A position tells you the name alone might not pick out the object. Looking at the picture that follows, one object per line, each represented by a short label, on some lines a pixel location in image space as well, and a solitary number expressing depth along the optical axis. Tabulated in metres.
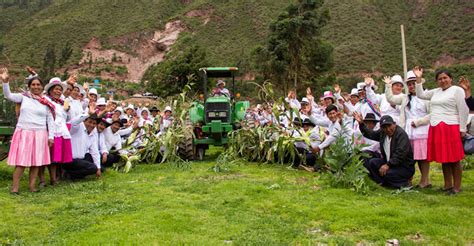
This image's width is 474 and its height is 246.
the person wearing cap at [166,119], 10.58
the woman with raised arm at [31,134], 6.12
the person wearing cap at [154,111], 12.45
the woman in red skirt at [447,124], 5.64
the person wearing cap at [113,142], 8.74
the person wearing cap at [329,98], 8.14
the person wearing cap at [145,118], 10.65
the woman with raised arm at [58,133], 6.68
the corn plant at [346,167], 6.18
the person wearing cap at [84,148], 7.32
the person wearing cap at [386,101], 6.71
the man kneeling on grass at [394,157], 6.23
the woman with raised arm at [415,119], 6.34
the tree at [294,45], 28.77
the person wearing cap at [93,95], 9.21
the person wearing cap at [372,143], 7.14
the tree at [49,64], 35.44
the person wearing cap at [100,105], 9.02
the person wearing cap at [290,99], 9.32
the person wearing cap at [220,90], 11.41
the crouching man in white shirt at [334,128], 7.38
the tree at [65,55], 40.36
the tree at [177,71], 32.16
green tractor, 10.32
